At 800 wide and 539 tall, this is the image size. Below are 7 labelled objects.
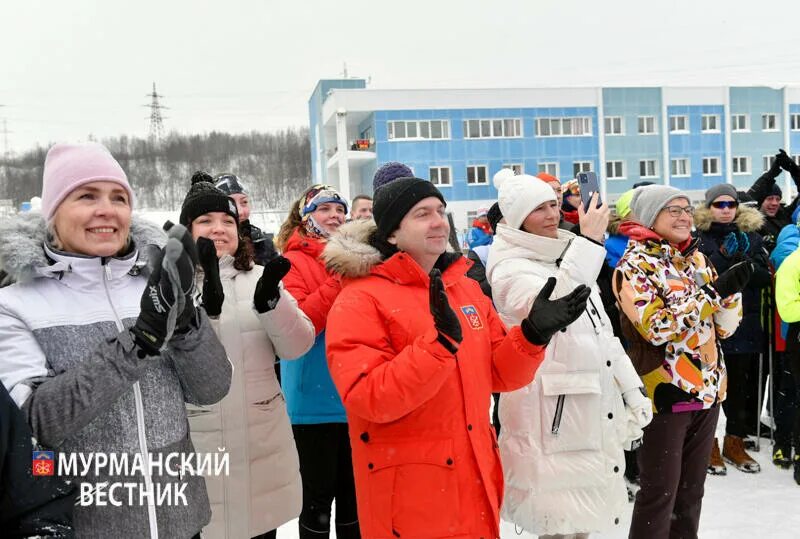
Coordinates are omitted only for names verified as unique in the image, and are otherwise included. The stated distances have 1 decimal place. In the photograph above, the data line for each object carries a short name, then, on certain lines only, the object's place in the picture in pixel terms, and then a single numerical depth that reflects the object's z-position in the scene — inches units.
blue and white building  1294.3
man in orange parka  80.2
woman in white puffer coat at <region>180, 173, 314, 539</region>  98.8
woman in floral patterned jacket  120.8
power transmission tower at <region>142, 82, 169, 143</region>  2196.1
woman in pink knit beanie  63.1
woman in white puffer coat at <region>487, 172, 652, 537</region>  106.6
